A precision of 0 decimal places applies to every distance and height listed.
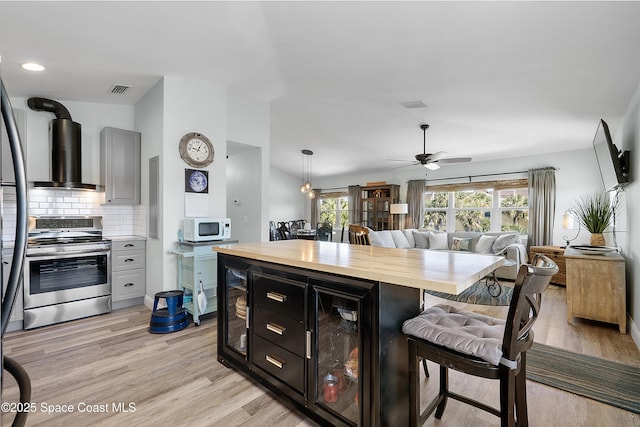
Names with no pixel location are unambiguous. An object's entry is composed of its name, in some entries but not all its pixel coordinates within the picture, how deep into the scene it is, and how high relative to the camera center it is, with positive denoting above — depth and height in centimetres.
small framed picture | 350 +36
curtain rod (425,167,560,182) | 559 +79
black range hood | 340 +76
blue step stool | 292 -104
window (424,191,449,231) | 714 +4
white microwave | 323 -20
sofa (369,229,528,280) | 521 -61
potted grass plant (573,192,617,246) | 364 -13
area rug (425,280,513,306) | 407 -122
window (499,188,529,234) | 602 +4
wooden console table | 298 -78
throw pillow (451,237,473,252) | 603 -66
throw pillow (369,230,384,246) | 586 -56
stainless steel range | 303 -66
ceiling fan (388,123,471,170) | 463 +83
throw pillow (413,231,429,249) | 668 -62
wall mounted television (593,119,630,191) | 307 +56
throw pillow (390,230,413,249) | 632 -60
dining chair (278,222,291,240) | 772 -57
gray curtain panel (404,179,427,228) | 734 +21
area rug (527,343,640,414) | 199 -122
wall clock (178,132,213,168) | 345 +73
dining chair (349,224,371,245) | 550 -43
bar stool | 123 -57
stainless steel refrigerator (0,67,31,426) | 70 -8
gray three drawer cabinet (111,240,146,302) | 352 -71
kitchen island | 140 -61
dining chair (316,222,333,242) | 800 -58
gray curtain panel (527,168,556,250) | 551 +11
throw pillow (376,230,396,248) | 599 -55
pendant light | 738 +125
